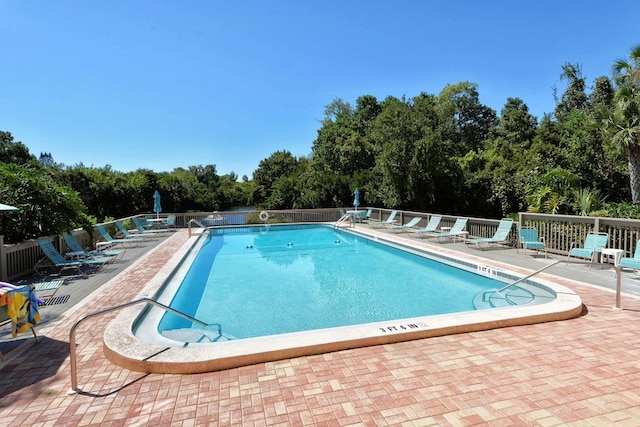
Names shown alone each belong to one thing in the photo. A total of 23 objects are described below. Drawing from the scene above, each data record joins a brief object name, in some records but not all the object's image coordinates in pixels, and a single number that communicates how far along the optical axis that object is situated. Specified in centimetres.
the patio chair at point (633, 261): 625
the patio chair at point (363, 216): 1818
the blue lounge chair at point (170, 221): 1574
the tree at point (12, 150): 2798
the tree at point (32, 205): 778
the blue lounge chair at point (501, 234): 998
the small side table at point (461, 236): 1083
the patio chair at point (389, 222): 1555
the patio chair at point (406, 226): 1424
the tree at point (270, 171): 3888
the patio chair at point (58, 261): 747
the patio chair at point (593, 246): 730
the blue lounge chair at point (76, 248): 845
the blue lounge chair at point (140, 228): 1332
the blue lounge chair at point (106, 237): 1066
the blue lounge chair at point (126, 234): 1230
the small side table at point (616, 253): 587
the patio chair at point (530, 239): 886
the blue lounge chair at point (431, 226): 1281
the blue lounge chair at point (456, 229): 1126
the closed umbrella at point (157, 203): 1572
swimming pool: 349
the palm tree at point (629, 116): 1173
